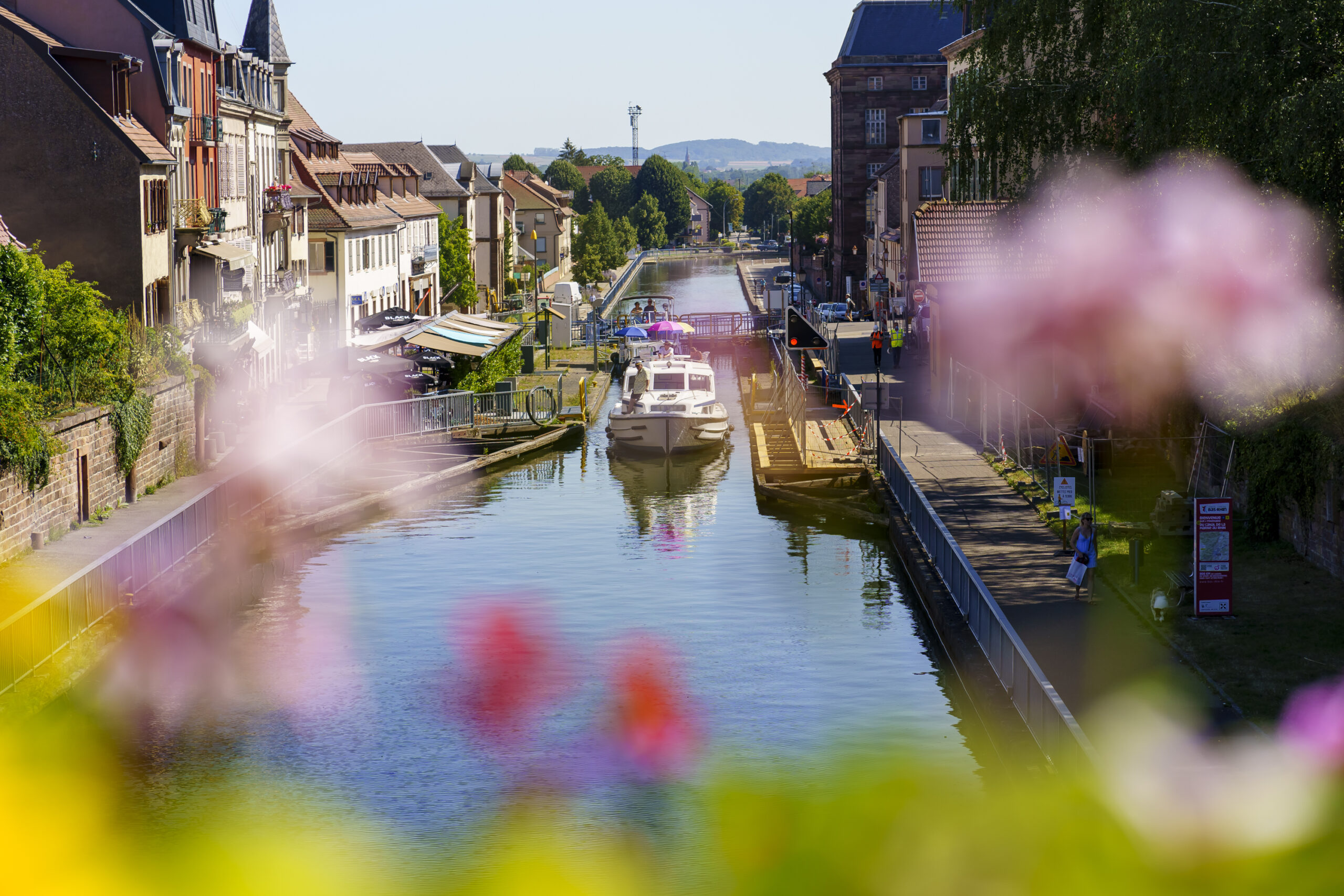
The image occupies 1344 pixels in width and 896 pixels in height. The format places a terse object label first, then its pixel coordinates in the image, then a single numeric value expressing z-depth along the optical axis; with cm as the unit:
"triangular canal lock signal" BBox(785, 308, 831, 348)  7562
